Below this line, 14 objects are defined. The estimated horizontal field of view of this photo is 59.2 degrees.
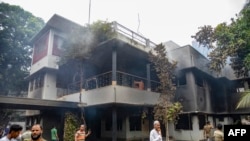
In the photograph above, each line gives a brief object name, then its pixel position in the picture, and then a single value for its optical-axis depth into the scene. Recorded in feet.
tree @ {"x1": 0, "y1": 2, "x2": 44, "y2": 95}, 83.56
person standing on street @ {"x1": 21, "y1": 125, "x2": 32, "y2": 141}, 28.73
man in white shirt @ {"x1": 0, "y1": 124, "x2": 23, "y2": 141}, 16.25
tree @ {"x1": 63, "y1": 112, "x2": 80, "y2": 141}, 45.43
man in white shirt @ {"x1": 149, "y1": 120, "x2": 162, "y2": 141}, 22.45
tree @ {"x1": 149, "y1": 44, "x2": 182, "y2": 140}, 47.01
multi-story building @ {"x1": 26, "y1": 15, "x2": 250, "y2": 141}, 48.91
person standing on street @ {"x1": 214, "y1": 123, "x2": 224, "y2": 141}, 23.56
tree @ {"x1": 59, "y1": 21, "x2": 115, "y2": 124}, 45.42
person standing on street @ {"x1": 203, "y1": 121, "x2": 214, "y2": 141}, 41.18
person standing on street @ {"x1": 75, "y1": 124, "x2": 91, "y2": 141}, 28.25
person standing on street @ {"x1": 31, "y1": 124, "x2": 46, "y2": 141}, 14.05
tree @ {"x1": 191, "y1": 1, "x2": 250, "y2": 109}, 45.91
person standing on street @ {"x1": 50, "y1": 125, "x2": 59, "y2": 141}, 42.96
